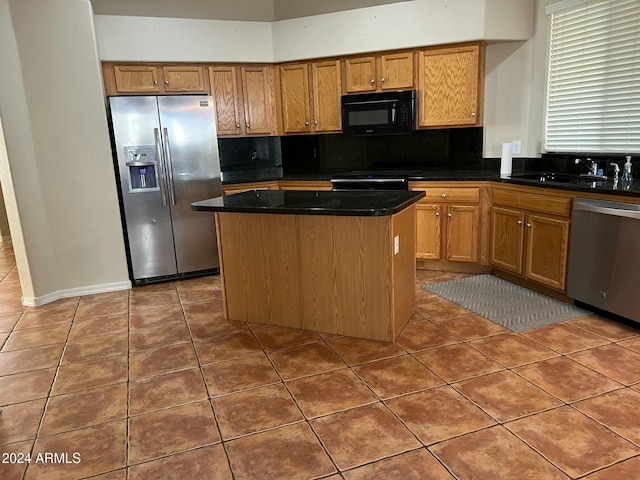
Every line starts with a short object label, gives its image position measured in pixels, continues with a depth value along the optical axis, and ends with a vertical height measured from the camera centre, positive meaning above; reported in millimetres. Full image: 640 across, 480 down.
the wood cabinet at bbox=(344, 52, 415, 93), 4398 +693
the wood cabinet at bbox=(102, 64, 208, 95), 4371 +723
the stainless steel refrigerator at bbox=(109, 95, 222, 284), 4047 -209
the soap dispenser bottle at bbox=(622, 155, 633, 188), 3332 -278
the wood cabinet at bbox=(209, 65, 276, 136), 4742 +545
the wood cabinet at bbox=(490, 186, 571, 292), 3354 -737
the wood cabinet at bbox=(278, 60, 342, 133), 4723 +531
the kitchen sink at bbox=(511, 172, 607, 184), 3569 -323
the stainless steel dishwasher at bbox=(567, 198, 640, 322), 2848 -773
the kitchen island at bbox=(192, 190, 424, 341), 2805 -710
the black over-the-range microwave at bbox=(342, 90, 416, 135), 4434 +311
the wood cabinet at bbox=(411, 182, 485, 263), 4098 -724
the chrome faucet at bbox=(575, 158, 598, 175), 3670 -226
